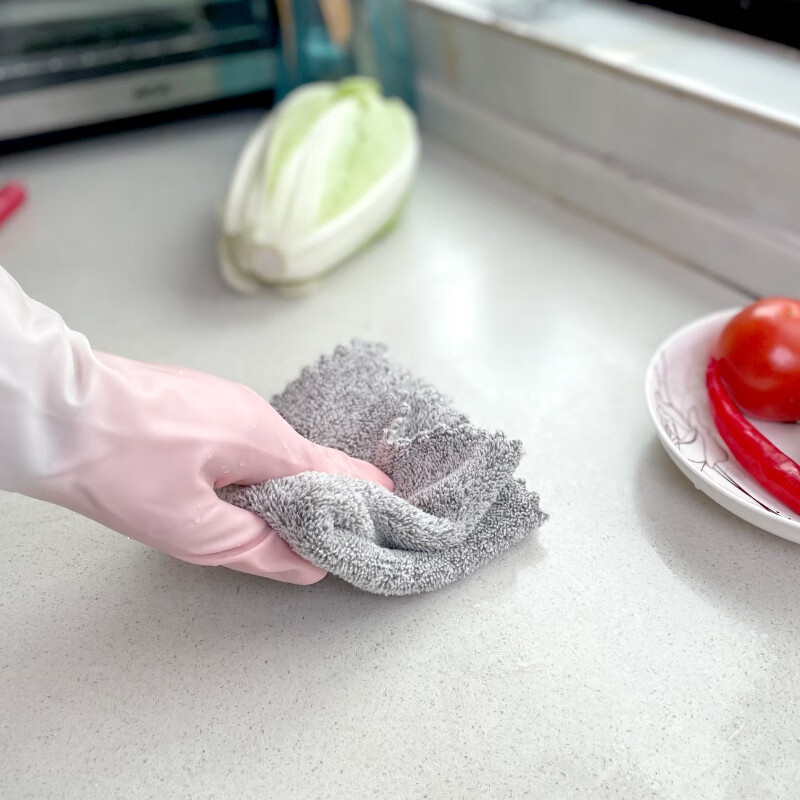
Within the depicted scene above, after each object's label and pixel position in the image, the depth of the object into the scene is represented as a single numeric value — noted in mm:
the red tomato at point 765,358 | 581
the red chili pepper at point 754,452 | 550
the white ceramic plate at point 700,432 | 534
